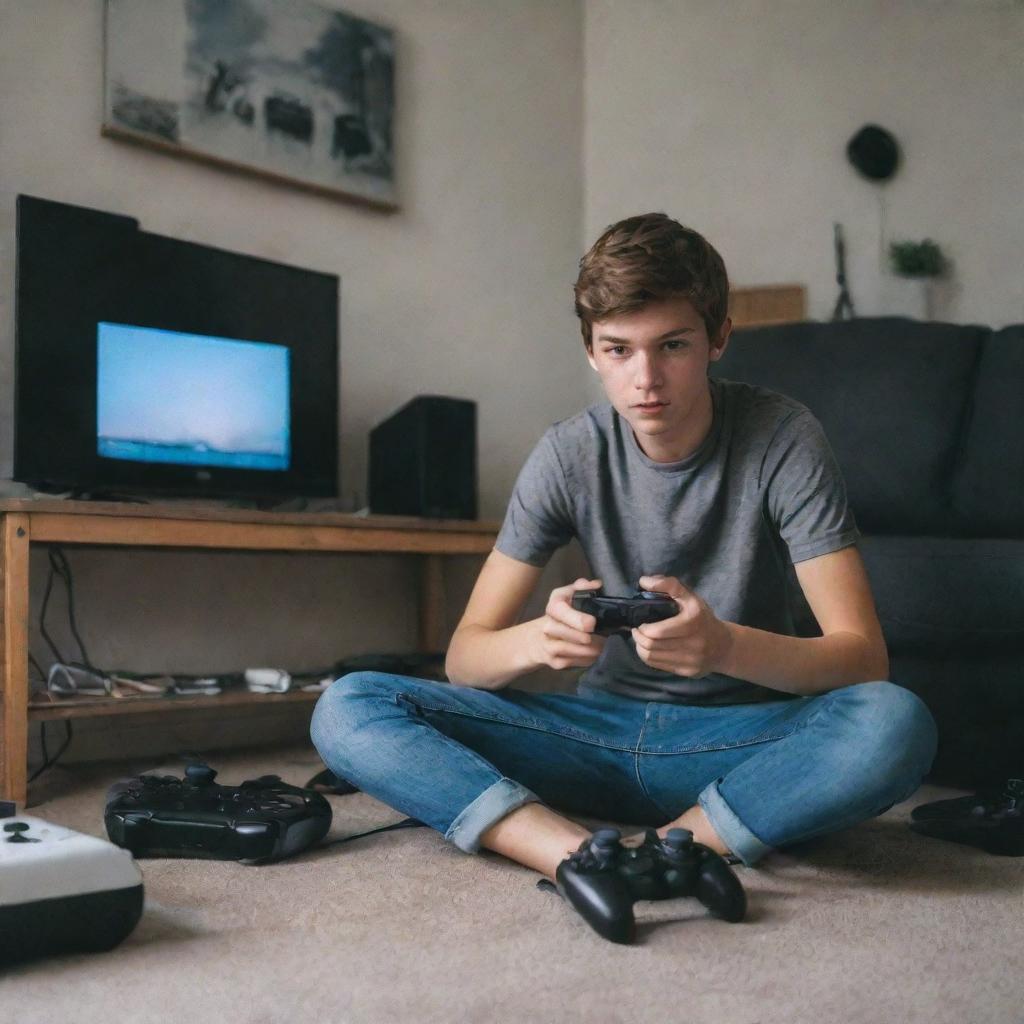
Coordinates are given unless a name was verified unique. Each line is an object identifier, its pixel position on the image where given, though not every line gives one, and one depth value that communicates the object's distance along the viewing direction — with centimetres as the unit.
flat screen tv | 193
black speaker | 235
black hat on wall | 311
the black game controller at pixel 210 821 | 124
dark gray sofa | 170
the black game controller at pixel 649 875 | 97
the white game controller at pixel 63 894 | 86
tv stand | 167
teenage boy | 111
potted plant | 304
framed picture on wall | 228
